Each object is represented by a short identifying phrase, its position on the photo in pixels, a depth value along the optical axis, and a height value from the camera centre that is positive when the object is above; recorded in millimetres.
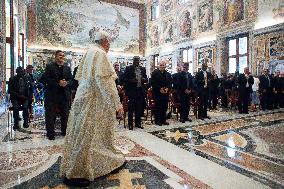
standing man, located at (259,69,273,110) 10047 +150
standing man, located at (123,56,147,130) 6473 +148
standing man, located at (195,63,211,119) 7758 +132
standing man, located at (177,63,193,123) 7252 +124
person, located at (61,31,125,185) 2969 -287
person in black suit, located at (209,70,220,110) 10616 +89
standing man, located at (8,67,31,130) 6262 +84
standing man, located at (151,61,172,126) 6941 +93
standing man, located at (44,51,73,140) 5387 +111
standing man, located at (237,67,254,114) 9109 +143
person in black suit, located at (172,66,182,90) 7367 +456
